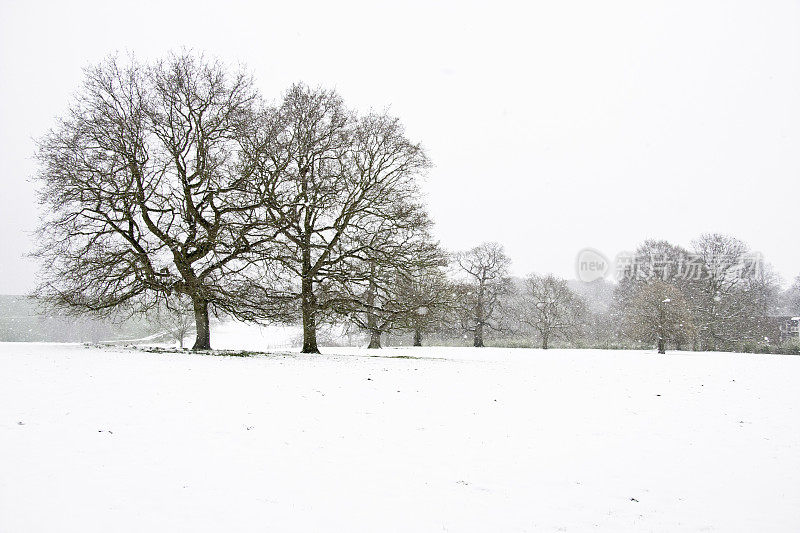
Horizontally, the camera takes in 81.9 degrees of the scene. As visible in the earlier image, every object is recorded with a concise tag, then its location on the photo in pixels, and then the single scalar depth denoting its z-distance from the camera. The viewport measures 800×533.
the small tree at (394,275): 21.08
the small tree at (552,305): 48.78
